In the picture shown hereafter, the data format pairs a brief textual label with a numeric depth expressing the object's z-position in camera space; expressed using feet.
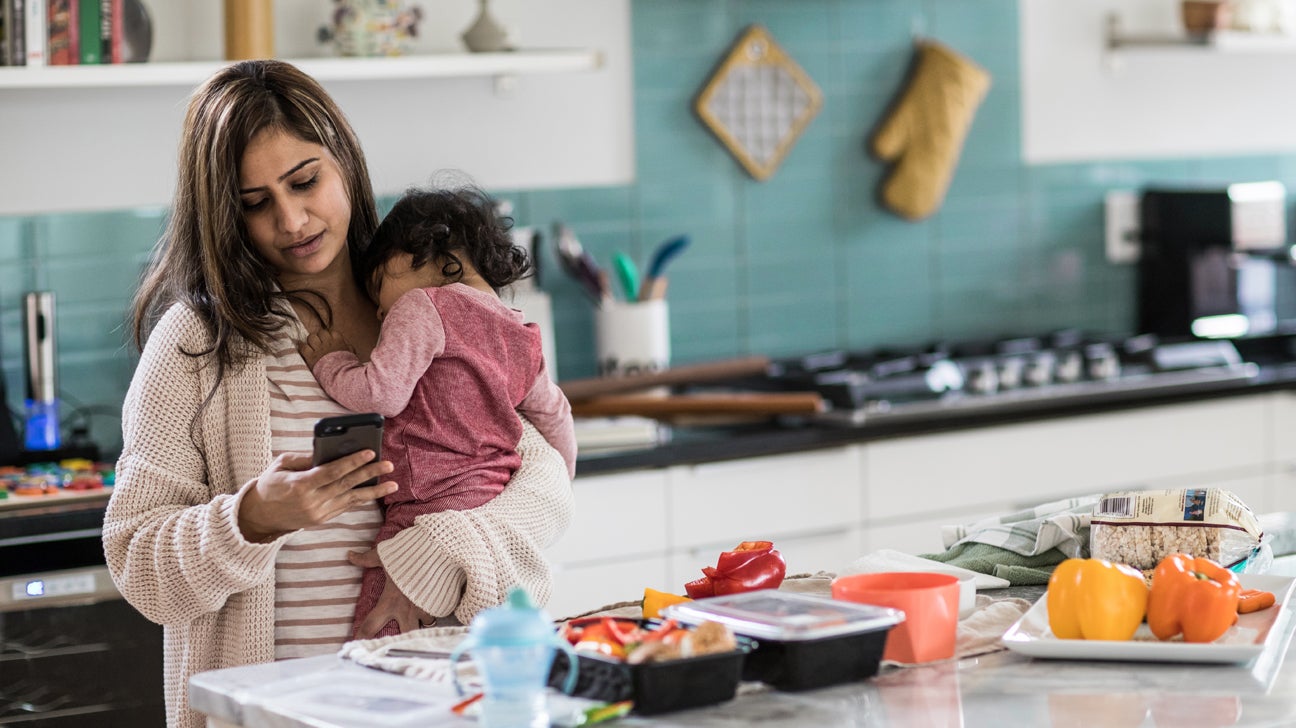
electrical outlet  14.76
